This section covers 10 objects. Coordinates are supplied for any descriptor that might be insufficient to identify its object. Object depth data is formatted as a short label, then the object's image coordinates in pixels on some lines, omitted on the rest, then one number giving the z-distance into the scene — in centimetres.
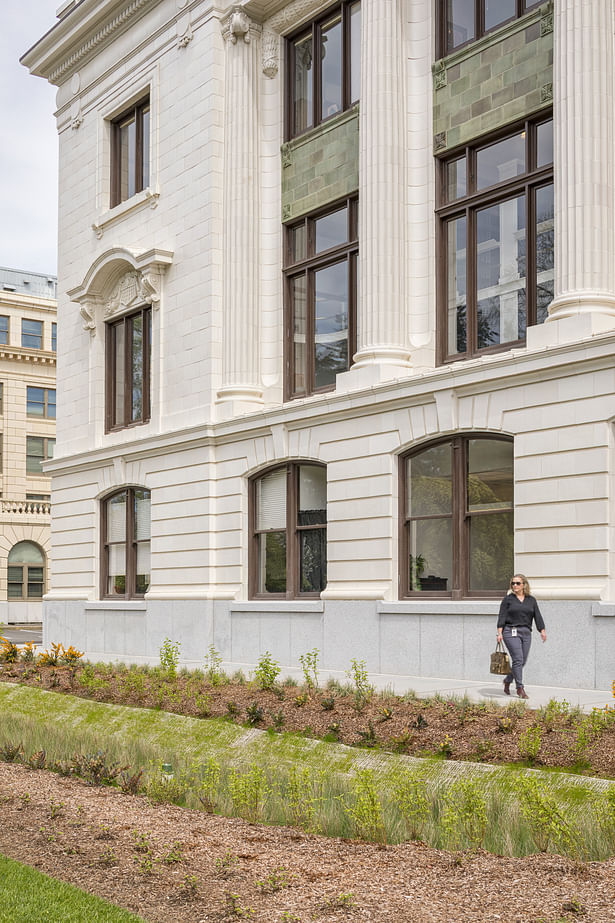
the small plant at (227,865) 712
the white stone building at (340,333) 1811
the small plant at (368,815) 818
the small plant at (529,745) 1030
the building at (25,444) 6475
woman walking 1537
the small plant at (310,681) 1585
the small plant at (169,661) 1916
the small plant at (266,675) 1603
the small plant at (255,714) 1370
